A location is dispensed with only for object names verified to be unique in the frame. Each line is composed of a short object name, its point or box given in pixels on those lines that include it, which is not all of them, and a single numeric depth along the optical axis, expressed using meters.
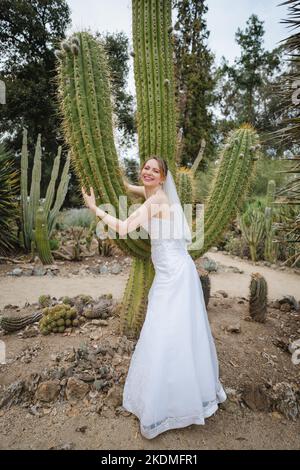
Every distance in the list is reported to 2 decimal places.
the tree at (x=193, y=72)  14.36
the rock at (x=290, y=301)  4.30
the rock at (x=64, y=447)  1.83
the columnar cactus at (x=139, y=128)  2.46
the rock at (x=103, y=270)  6.18
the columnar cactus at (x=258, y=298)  3.54
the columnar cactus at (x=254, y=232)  7.67
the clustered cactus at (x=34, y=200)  7.27
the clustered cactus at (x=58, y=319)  3.16
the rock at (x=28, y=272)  5.85
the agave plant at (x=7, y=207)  6.94
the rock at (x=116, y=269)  6.22
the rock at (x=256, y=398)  2.27
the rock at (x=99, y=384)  2.35
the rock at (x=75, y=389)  2.27
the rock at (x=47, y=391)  2.25
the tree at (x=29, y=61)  13.55
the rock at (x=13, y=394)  2.22
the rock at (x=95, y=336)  3.00
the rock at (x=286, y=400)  2.21
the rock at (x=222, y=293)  4.70
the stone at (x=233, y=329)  3.29
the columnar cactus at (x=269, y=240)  7.50
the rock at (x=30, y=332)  3.15
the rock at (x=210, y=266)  6.44
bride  1.97
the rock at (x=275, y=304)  4.30
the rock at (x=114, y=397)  2.21
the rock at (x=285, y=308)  4.17
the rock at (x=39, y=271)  5.78
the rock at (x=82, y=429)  1.97
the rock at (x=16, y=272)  5.78
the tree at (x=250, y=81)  18.89
